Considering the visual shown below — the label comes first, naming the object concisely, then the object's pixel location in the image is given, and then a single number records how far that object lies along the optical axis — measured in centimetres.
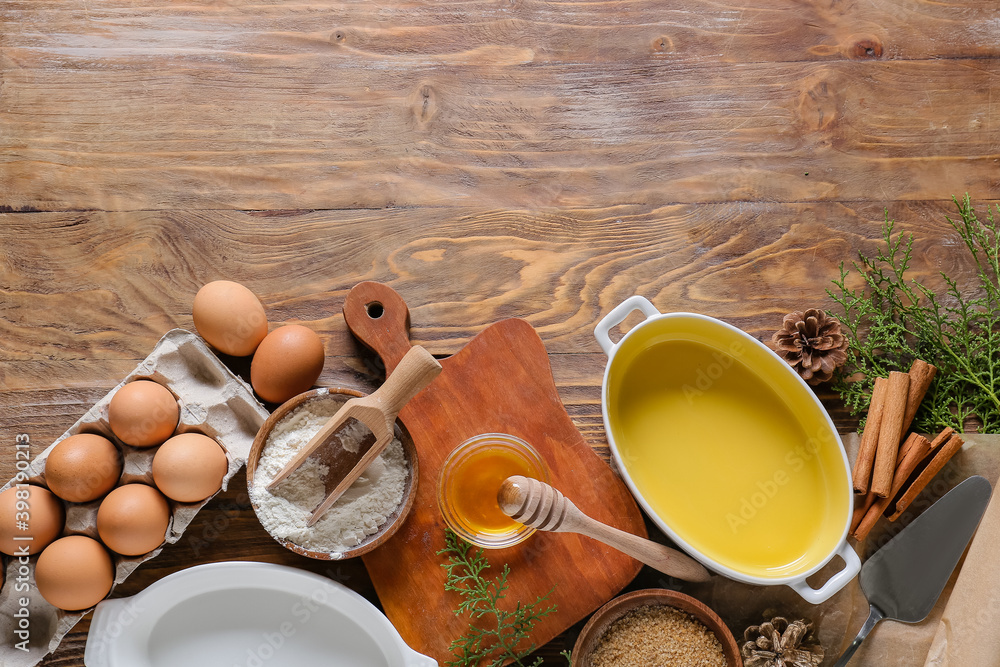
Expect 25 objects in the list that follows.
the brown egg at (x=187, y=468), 96
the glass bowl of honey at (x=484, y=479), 106
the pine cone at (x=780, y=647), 101
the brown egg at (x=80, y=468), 96
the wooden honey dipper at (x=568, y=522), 93
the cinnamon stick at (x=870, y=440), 106
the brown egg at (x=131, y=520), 95
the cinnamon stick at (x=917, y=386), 108
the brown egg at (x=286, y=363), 102
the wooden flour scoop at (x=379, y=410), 94
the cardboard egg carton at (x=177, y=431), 100
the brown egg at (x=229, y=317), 103
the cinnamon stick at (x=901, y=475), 105
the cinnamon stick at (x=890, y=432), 104
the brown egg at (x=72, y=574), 95
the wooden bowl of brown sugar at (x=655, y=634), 101
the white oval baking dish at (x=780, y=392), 101
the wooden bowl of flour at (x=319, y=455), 97
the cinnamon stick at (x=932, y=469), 104
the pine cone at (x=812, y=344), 109
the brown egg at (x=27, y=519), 96
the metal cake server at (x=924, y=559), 103
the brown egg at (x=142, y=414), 97
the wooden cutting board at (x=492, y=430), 105
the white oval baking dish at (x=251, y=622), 102
